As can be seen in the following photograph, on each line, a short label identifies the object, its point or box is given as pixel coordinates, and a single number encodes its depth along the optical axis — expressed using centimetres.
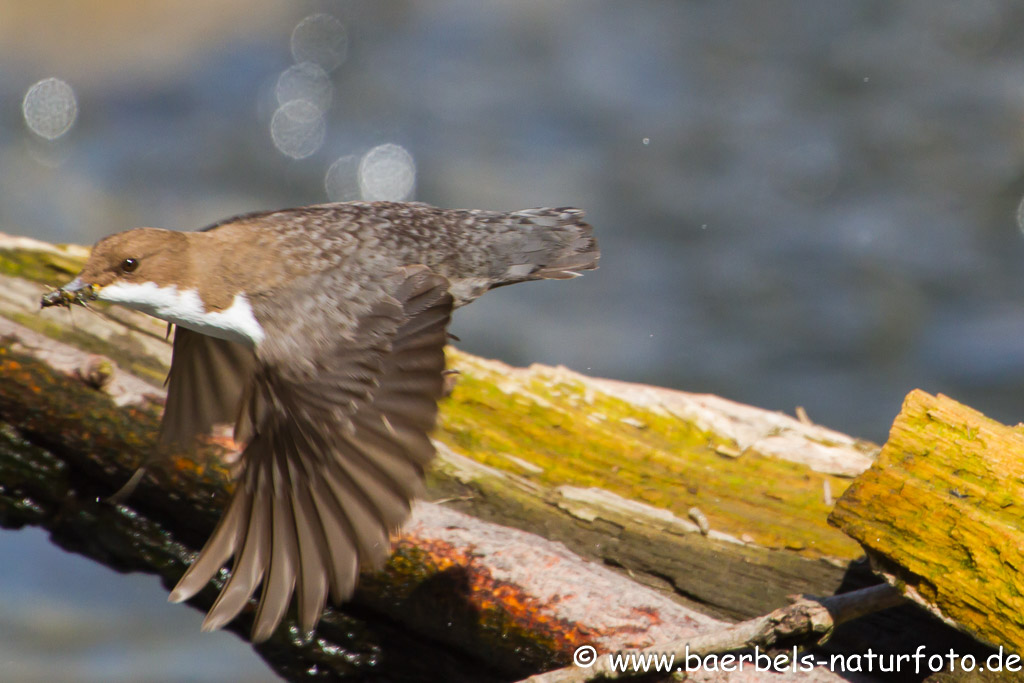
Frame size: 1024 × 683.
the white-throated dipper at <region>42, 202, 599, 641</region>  502
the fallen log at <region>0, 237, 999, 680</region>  618
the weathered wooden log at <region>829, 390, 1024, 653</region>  495
